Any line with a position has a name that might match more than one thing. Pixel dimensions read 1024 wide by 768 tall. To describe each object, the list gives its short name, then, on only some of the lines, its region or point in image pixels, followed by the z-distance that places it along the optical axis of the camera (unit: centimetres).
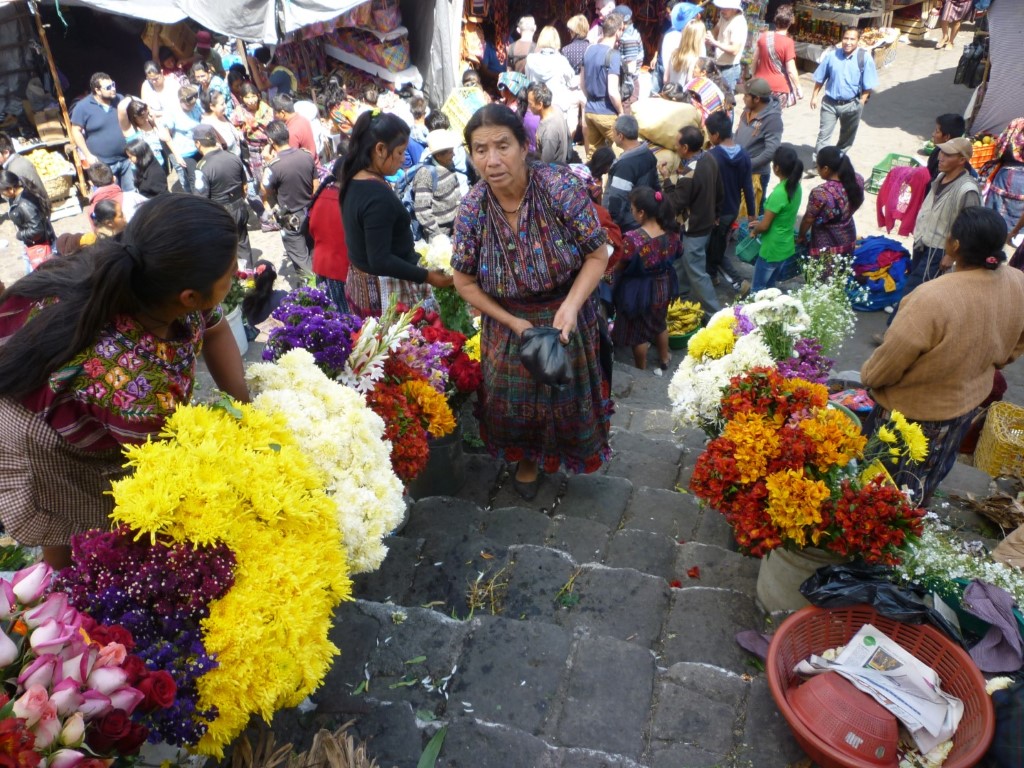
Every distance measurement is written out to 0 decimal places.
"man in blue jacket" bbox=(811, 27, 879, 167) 947
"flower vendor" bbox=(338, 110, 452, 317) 393
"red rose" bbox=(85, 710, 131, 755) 151
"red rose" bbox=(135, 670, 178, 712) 161
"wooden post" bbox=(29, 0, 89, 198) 904
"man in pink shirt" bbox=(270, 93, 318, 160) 815
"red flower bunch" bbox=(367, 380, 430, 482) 309
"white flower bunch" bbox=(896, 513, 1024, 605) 269
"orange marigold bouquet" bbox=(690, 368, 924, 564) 251
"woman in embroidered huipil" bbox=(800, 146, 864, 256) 633
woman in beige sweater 322
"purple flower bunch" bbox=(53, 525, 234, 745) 174
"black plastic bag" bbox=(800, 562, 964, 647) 252
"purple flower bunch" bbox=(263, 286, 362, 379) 296
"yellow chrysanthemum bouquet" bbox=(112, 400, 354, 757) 179
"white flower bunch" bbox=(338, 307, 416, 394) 307
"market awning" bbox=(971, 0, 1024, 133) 988
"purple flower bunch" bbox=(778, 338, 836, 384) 355
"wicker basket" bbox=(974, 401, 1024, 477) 470
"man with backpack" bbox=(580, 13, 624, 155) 991
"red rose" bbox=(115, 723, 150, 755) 157
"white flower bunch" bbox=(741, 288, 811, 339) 360
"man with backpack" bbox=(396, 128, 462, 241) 737
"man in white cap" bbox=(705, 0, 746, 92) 1022
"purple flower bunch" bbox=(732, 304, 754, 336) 374
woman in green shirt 633
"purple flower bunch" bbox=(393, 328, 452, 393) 339
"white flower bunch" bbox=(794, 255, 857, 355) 395
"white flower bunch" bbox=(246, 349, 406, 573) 238
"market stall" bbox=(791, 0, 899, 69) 1466
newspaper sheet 234
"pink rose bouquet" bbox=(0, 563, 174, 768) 141
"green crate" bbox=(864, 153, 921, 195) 976
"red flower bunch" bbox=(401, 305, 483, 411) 364
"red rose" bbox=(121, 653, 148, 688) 161
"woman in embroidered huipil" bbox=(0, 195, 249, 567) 206
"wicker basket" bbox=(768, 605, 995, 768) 225
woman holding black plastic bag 318
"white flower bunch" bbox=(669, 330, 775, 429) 338
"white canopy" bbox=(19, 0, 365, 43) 888
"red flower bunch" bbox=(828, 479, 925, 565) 248
